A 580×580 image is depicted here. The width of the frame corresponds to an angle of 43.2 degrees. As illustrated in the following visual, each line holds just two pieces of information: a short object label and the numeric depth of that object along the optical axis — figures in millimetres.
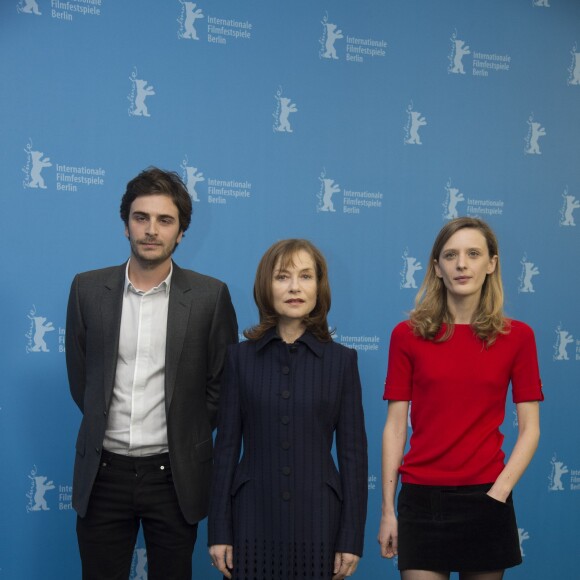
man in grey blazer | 2229
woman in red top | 2031
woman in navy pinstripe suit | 1934
